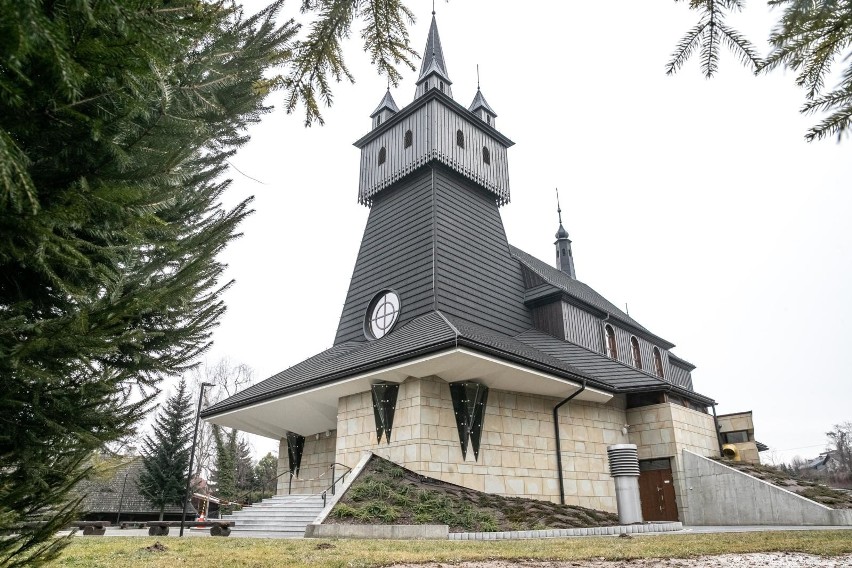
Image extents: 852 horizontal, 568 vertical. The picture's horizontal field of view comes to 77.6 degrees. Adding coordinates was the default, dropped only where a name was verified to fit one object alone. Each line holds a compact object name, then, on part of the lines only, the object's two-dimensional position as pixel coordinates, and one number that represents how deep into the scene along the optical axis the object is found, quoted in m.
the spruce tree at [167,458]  23.94
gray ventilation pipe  11.34
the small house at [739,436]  18.56
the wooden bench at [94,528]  13.31
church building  12.30
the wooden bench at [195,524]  11.56
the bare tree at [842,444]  59.92
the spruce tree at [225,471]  26.50
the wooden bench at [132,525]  19.72
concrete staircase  11.04
